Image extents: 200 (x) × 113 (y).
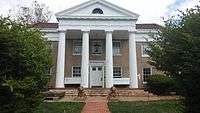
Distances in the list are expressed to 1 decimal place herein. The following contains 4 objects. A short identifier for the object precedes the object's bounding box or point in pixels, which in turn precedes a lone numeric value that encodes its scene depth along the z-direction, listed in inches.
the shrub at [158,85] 513.7
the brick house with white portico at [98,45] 614.1
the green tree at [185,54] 184.6
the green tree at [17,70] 171.9
